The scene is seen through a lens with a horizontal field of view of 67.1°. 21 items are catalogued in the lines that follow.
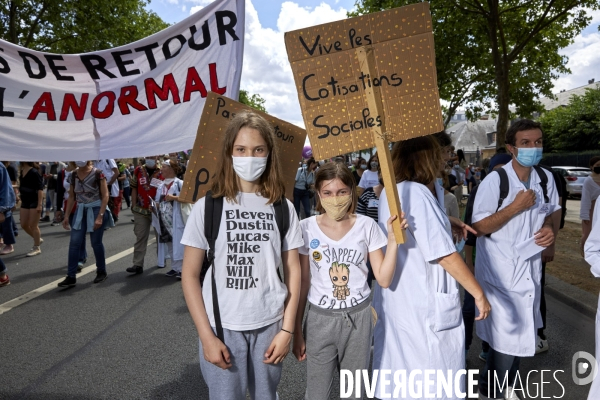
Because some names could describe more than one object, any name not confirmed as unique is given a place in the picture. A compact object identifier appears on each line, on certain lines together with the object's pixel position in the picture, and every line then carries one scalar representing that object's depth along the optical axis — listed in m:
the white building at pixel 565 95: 53.97
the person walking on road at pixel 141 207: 7.22
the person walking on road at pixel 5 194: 5.97
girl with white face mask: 1.99
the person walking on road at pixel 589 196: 5.66
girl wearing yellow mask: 2.29
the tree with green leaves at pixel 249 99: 69.04
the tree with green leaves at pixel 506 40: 13.30
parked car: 20.31
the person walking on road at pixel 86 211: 6.22
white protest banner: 3.01
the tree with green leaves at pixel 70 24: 16.48
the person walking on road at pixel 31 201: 8.52
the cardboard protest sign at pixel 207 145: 2.44
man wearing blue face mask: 2.74
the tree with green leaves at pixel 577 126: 31.28
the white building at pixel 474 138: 65.52
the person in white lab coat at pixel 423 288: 2.07
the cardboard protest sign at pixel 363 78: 2.09
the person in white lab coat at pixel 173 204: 6.75
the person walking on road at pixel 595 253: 2.17
